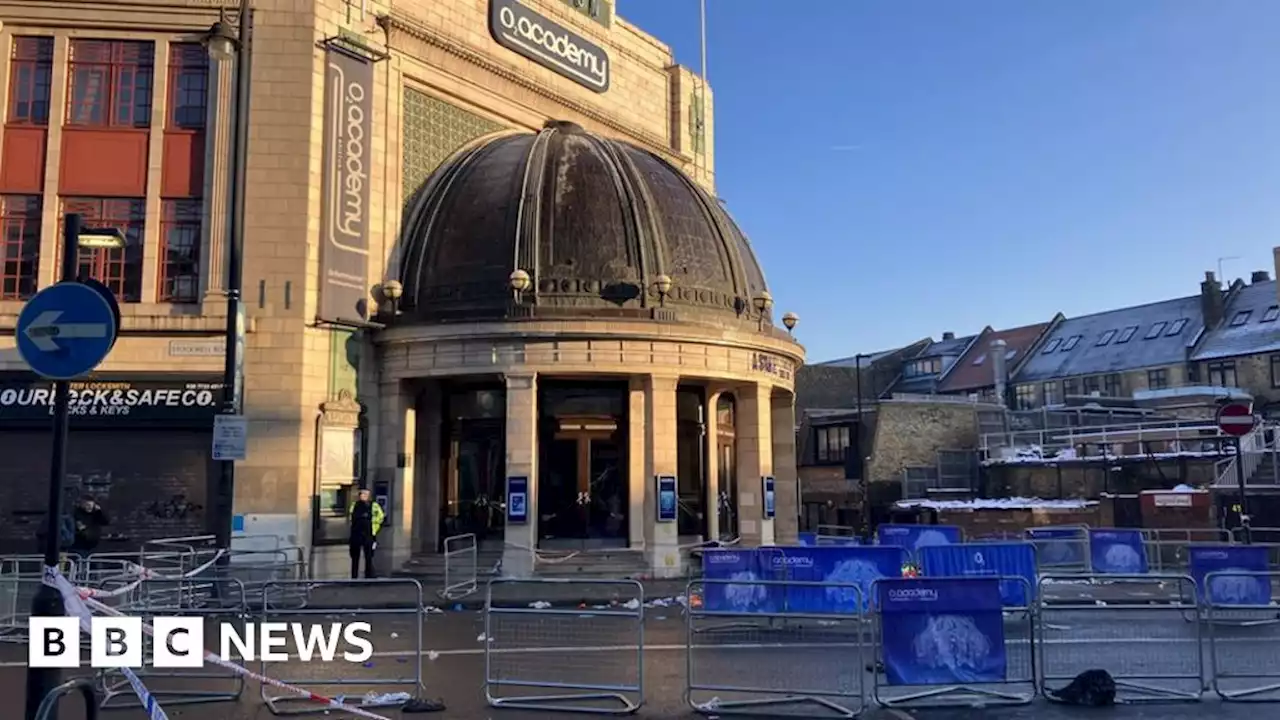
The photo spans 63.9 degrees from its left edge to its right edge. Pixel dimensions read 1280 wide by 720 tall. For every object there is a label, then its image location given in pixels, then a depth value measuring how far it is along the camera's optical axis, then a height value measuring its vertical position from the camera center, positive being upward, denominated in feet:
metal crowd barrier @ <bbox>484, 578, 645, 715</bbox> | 32.76 -7.26
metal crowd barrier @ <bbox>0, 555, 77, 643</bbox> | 48.45 -6.18
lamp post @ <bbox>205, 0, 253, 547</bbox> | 58.70 +16.43
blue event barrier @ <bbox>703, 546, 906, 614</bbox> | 49.80 -5.15
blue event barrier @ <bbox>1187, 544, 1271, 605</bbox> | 53.93 -5.22
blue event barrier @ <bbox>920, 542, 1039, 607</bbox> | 52.49 -4.72
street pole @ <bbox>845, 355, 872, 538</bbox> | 153.79 -0.89
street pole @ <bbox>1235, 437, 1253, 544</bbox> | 62.67 -2.47
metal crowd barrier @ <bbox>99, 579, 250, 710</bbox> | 33.17 -7.15
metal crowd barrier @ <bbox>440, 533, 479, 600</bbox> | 65.76 -7.07
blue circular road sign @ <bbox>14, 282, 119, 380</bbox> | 24.75 +3.45
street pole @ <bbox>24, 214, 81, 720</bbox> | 23.41 -1.83
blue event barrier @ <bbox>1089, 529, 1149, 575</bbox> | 70.33 -5.75
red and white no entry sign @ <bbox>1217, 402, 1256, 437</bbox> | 58.54 +2.73
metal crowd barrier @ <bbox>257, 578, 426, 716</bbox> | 32.30 -7.25
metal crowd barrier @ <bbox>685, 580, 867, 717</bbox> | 32.24 -7.36
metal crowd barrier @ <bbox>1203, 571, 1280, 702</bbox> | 34.06 -7.42
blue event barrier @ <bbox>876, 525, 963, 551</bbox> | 67.62 -4.37
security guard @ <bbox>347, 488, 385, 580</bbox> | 69.36 -3.91
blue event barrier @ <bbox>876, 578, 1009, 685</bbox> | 32.53 -5.13
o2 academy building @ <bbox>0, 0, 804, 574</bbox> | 71.41 +13.17
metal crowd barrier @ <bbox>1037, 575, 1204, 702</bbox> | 33.88 -7.34
